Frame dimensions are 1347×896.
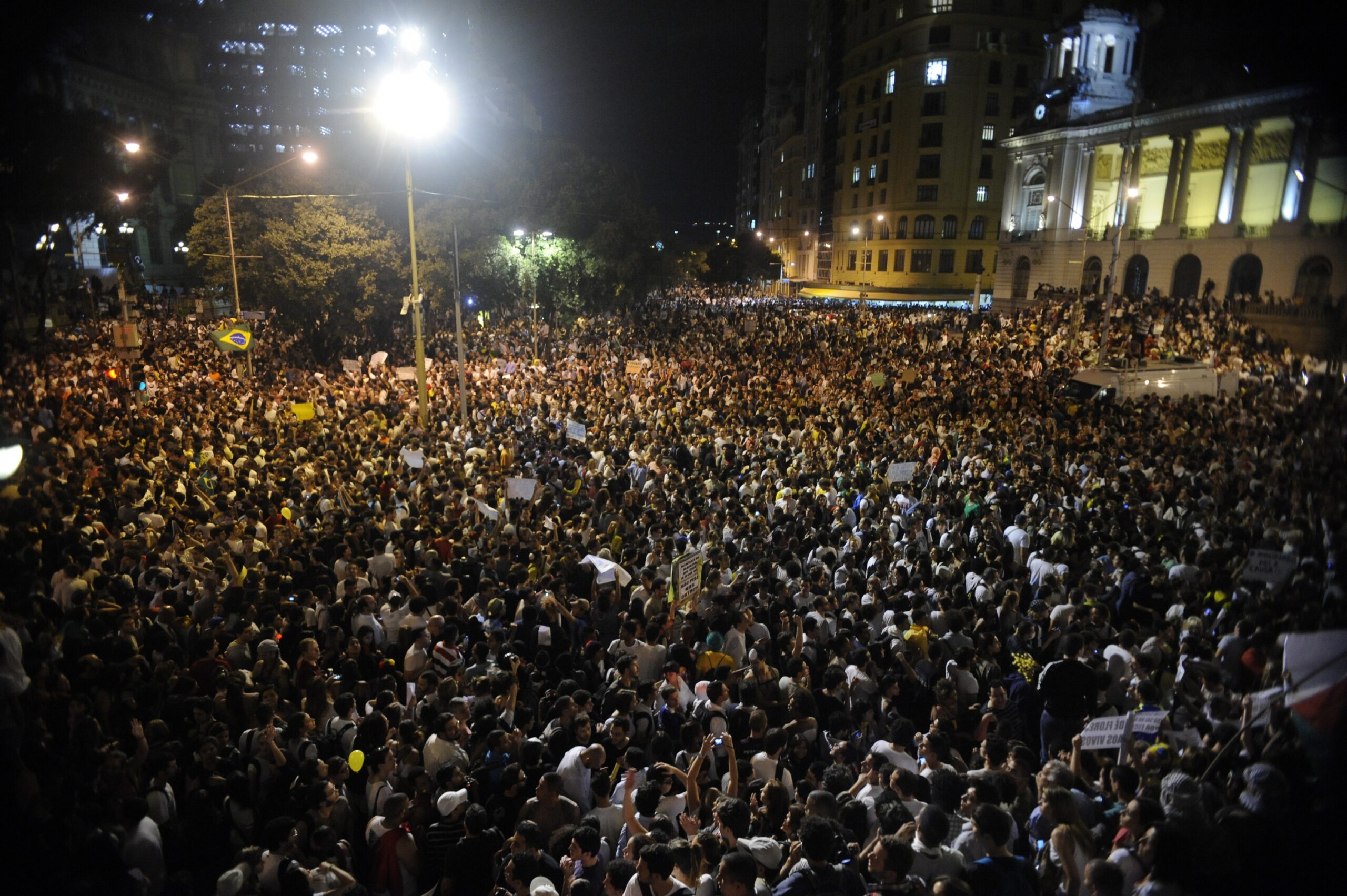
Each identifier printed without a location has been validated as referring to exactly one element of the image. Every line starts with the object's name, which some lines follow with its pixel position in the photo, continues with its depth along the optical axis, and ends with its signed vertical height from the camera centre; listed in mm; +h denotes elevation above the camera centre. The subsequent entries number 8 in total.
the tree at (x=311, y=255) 24297 +701
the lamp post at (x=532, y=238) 31391 +1751
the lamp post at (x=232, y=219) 21750 +1660
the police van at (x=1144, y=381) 18328 -2136
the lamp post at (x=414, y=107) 14000 +3254
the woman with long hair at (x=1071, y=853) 3912 -2857
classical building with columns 31594 +5262
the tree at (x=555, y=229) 30406 +2212
